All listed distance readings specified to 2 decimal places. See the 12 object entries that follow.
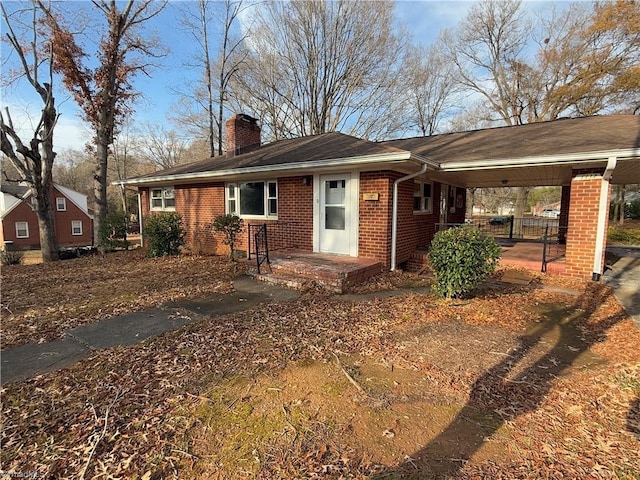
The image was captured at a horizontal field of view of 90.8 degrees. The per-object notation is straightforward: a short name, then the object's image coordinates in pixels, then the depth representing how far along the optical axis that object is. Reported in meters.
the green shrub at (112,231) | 11.50
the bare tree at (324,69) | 17.86
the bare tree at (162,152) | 35.66
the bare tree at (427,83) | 20.98
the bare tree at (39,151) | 10.56
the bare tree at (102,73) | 12.34
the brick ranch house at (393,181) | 6.23
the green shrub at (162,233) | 9.91
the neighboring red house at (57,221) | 29.94
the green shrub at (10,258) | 10.30
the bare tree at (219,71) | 20.09
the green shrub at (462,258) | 4.75
